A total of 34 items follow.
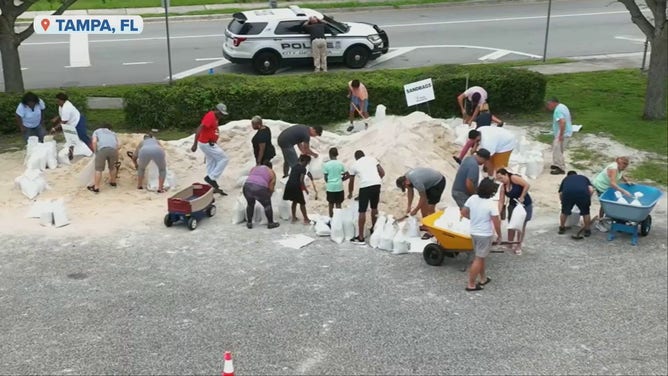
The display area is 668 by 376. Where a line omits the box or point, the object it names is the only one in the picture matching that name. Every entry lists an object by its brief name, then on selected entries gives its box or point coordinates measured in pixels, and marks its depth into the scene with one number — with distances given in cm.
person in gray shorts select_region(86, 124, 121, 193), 1371
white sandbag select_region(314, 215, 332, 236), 1201
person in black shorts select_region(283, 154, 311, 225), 1226
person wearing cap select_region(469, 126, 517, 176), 1330
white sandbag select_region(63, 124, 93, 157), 1546
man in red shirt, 1388
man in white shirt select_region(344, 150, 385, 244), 1177
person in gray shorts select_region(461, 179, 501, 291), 991
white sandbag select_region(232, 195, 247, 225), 1249
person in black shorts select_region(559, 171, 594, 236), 1159
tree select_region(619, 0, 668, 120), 1734
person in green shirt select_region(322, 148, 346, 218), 1227
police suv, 2238
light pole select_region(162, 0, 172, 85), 1963
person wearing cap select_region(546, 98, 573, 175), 1443
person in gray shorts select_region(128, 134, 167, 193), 1354
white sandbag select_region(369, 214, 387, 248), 1157
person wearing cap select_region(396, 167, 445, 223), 1184
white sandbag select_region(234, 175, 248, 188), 1427
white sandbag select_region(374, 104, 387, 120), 1694
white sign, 1670
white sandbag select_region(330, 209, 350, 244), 1174
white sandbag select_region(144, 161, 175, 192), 1401
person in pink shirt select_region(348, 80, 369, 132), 1684
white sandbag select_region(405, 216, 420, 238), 1176
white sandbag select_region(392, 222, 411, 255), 1132
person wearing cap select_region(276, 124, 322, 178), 1367
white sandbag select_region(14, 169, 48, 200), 1364
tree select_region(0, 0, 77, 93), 1781
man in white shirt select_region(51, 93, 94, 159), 1534
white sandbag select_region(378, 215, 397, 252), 1144
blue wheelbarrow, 1139
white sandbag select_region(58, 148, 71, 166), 1523
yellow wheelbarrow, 1062
